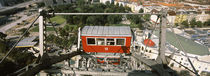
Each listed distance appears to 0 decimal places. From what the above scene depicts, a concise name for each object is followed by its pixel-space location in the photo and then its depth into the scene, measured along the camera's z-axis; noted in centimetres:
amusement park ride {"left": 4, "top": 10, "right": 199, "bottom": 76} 402
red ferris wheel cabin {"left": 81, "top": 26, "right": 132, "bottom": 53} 687
